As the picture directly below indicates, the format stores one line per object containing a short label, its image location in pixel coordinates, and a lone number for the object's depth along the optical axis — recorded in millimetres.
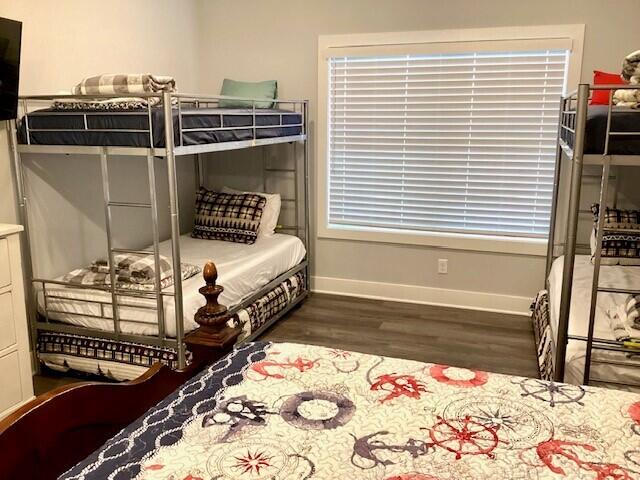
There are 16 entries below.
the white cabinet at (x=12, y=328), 2676
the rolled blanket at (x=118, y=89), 2857
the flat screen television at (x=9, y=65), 2719
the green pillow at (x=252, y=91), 4445
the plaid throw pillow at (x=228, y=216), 4332
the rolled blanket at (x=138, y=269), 3199
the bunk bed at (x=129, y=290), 2811
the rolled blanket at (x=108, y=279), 3148
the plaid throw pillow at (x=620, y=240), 3574
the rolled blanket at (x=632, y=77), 2375
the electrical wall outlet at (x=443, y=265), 4422
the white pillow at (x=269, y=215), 4438
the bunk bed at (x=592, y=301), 2248
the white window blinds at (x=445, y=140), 4043
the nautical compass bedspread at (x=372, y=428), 1266
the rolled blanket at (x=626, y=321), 2463
